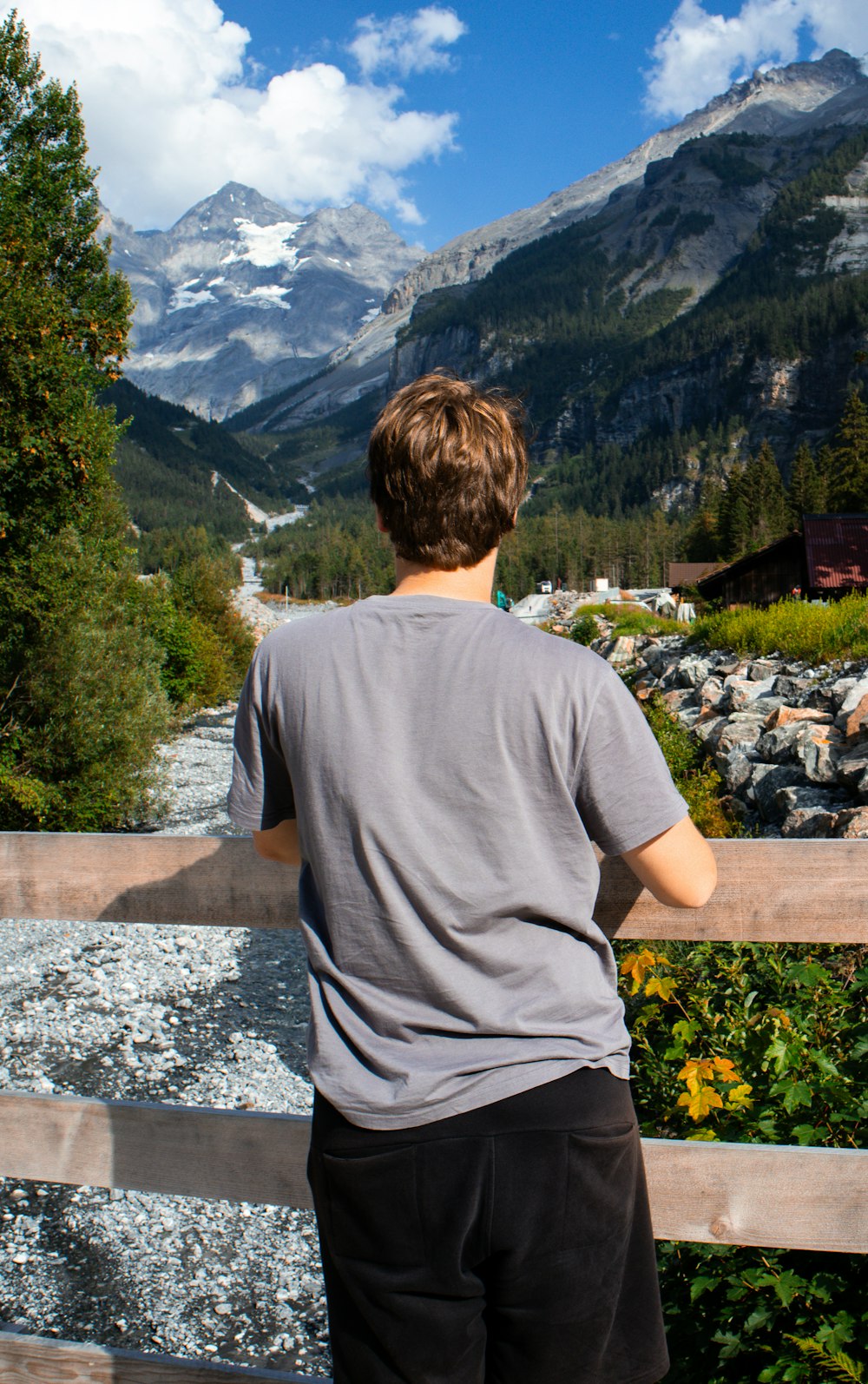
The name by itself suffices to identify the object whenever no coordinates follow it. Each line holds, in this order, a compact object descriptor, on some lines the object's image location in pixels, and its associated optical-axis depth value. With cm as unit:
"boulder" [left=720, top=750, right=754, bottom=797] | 956
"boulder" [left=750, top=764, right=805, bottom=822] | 858
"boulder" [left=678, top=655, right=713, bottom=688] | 1570
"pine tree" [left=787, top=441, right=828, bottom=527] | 8062
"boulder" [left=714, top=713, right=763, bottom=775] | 1041
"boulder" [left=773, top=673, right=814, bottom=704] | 1162
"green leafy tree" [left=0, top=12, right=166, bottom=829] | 1518
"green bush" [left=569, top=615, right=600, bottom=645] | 3879
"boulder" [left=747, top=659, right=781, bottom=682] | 1369
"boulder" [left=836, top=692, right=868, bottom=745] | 851
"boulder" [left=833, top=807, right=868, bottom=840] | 623
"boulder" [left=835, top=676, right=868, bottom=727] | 910
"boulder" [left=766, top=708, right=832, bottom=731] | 986
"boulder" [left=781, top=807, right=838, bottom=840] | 719
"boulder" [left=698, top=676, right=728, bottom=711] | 1294
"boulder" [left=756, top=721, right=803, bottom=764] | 944
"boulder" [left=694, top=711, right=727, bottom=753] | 1130
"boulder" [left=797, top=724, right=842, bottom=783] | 827
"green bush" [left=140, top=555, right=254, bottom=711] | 3259
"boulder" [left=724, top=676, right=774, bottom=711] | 1213
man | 143
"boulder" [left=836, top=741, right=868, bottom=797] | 748
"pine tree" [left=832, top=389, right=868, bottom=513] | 5731
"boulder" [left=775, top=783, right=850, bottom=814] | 780
